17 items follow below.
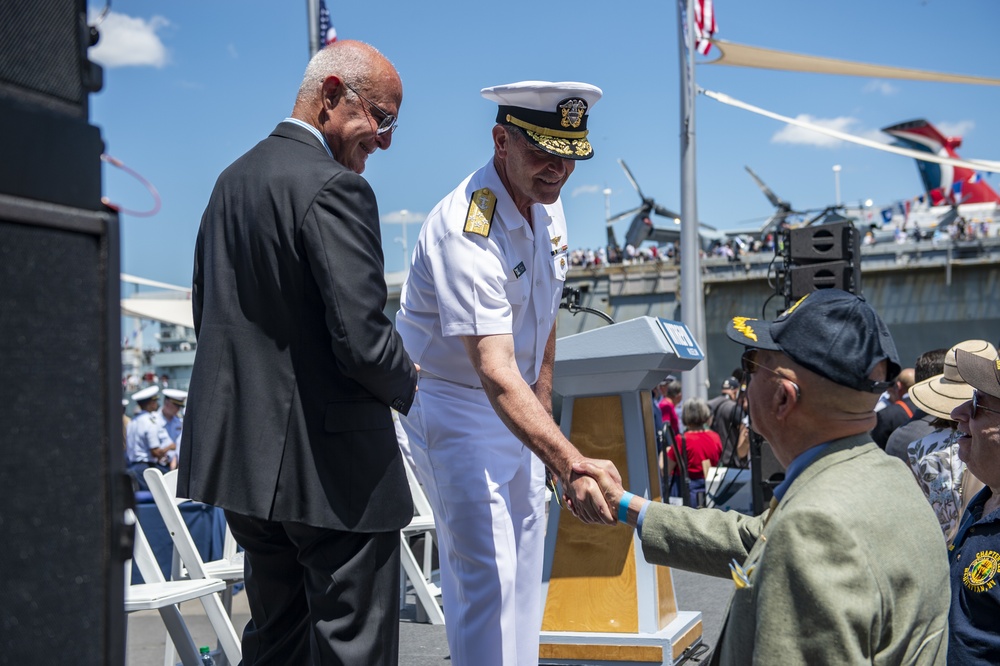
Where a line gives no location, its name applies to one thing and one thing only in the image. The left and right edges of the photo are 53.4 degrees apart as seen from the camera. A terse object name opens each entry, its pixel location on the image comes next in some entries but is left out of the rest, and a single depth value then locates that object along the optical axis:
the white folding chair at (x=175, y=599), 3.87
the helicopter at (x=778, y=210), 50.79
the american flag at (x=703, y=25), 18.69
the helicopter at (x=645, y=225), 49.75
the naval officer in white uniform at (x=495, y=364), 3.04
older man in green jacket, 1.67
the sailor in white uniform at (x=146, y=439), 12.11
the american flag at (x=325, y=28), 11.70
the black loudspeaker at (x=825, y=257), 11.94
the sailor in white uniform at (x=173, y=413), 13.10
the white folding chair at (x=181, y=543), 4.59
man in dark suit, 2.51
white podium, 3.98
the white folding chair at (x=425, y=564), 5.64
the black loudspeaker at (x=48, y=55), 1.27
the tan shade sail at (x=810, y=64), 27.39
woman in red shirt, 11.15
